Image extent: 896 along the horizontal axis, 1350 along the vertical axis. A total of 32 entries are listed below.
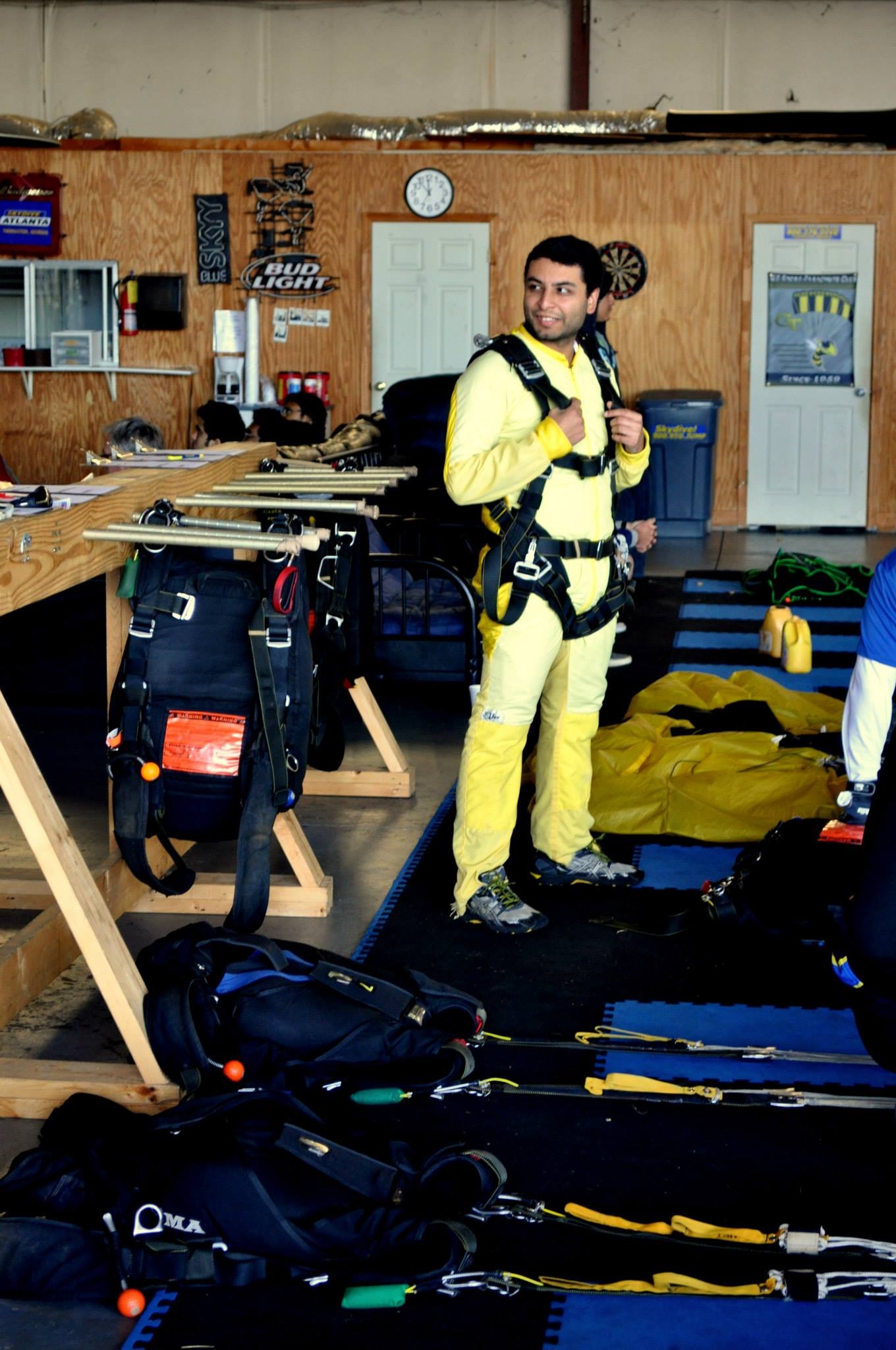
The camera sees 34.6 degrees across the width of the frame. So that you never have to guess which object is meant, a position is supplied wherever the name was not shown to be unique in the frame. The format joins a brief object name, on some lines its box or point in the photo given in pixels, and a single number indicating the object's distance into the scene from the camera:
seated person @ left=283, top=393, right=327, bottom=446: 9.39
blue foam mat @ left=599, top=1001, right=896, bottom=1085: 3.02
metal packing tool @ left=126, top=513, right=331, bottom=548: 3.37
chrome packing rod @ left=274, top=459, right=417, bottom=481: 4.11
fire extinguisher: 12.25
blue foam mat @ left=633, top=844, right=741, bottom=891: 4.22
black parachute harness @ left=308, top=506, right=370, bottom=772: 4.12
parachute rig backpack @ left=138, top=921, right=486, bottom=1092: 2.91
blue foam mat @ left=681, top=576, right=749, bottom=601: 9.22
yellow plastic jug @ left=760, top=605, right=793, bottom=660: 7.15
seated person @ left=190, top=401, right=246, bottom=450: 8.56
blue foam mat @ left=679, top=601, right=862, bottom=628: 8.20
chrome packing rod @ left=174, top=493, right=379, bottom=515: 3.51
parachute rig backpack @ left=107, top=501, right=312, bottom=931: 3.20
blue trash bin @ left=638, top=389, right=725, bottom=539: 11.61
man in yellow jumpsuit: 3.62
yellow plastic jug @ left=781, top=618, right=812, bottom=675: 6.82
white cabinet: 12.24
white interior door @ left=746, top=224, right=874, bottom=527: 11.96
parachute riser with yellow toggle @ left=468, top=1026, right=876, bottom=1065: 3.04
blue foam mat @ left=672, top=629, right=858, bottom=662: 7.41
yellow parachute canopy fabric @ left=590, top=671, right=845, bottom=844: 4.56
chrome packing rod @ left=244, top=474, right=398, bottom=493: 3.95
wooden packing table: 2.85
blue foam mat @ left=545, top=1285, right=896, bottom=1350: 2.20
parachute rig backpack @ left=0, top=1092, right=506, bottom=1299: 2.33
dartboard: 12.03
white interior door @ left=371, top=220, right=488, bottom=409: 12.06
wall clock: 11.94
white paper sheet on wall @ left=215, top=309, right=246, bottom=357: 12.22
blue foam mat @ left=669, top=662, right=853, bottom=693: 6.61
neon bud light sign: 12.11
